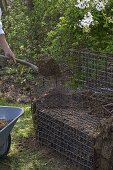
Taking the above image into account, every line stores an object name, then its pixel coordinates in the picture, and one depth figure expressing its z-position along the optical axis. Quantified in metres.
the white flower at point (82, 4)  6.50
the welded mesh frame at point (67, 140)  4.39
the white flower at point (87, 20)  6.30
